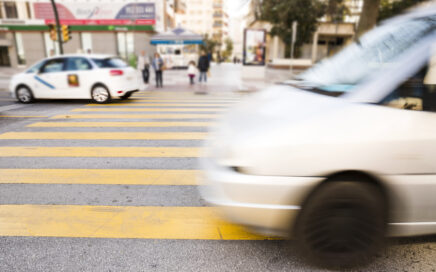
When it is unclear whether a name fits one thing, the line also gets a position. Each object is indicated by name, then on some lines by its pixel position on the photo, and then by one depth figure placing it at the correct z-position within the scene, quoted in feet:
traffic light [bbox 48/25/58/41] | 62.03
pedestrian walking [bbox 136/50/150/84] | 56.65
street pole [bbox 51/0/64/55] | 58.54
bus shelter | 101.71
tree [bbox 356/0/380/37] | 49.24
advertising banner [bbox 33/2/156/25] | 110.52
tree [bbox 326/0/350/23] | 98.68
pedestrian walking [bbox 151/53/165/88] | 52.85
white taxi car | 34.06
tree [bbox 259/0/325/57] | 102.12
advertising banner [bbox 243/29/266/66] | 60.95
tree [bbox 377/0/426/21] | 109.66
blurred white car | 7.11
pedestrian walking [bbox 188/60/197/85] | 57.77
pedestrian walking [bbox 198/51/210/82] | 57.72
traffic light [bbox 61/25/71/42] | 62.32
